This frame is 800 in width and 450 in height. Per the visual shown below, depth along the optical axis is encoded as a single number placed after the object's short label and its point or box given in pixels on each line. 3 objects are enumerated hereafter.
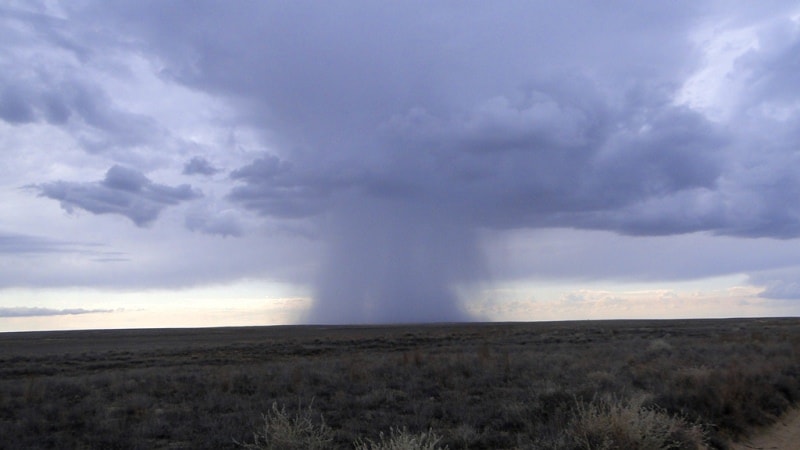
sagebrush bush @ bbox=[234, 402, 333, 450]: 9.41
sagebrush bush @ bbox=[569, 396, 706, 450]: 8.95
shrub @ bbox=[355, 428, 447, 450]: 7.90
